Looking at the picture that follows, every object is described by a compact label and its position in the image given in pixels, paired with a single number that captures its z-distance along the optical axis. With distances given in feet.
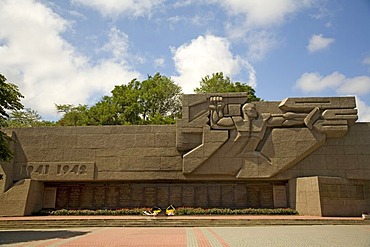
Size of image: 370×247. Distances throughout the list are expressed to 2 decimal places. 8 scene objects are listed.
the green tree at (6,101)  39.67
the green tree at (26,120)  107.96
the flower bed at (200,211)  55.93
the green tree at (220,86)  96.48
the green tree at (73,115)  103.64
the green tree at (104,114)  93.04
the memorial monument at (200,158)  57.62
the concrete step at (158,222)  47.14
